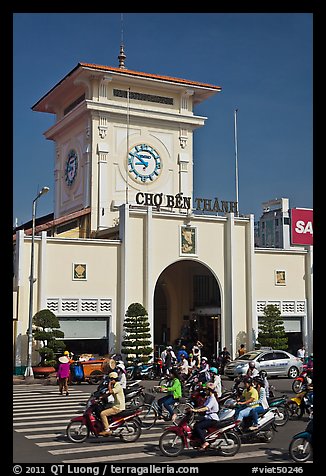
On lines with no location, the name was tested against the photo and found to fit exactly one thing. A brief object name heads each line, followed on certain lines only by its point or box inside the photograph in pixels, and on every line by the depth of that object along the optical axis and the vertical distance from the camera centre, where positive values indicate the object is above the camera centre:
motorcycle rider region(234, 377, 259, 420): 14.77 -2.36
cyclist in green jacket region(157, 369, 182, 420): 17.02 -2.51
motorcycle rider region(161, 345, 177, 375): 29.68 -2.79
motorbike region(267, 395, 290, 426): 16.68 -2.89
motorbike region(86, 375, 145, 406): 17.72 -2.60
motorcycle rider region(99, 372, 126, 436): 14.51 -2.37
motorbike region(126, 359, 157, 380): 30.17 -3.36
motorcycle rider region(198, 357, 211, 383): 18.63 -2.22
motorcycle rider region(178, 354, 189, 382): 23.39 -2.55
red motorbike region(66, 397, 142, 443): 14.60 -2.80
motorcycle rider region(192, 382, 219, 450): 13.34 -2.44
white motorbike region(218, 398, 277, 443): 14.44 -2.82
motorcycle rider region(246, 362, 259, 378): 18.33 -2.05
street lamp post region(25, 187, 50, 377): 29.64 -0.78
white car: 30.39 -3.04
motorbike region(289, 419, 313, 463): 12.52 -2.83
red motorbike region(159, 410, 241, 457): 13.29 -2.83
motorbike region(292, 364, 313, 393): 19.17 -2.50
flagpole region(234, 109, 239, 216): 41.58 +7.27
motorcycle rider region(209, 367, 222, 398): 17.62 -2.19
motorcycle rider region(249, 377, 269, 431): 14.72 -2.43
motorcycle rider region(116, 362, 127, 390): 17.98 -2.10
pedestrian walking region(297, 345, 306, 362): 33.98 -2.88
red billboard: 44.91 +4.78
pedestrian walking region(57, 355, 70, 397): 23.47 -2.58
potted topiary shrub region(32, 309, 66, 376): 30.56 -1.90
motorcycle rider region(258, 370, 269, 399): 17.39 -2.33
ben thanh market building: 34.38 +3.05
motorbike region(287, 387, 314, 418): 18.33 -2.94
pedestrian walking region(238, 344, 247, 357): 36.44 -2.88
